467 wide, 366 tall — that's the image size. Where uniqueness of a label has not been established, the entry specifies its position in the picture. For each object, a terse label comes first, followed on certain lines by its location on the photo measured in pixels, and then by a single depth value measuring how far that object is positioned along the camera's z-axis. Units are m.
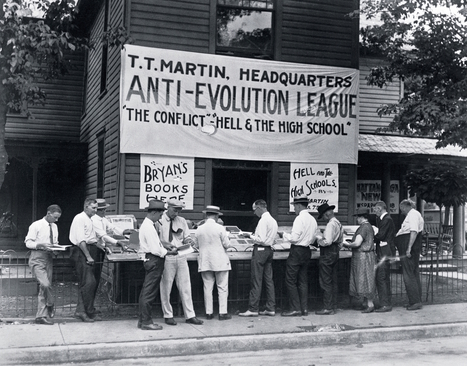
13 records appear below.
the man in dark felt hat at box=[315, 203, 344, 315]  10.41
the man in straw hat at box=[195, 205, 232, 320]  9.72
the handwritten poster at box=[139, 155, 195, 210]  11.38
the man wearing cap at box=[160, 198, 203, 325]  9.40
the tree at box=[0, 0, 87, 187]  10.27
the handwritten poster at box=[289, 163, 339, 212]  12.61
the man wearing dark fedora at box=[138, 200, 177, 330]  8.88
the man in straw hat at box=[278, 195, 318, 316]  10.18
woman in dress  10.52
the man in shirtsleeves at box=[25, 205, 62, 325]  9.04
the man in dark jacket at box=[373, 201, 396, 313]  10.73
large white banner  11.40
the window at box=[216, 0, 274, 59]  12.33
